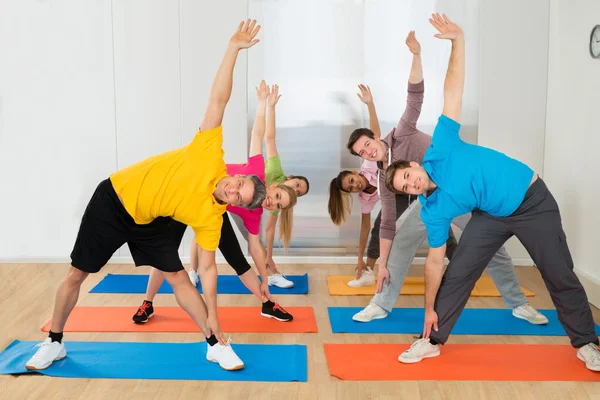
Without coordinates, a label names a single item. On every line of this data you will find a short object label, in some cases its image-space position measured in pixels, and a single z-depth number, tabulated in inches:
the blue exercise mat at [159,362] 116.5
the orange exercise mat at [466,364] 117.2
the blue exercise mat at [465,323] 141.7
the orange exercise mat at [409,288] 172.1
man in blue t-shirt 114.4
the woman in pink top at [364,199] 165.9
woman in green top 159.0
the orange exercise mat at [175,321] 142.2
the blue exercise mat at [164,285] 174.1
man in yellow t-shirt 112.1
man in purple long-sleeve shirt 142.0
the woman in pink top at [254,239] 143.5
